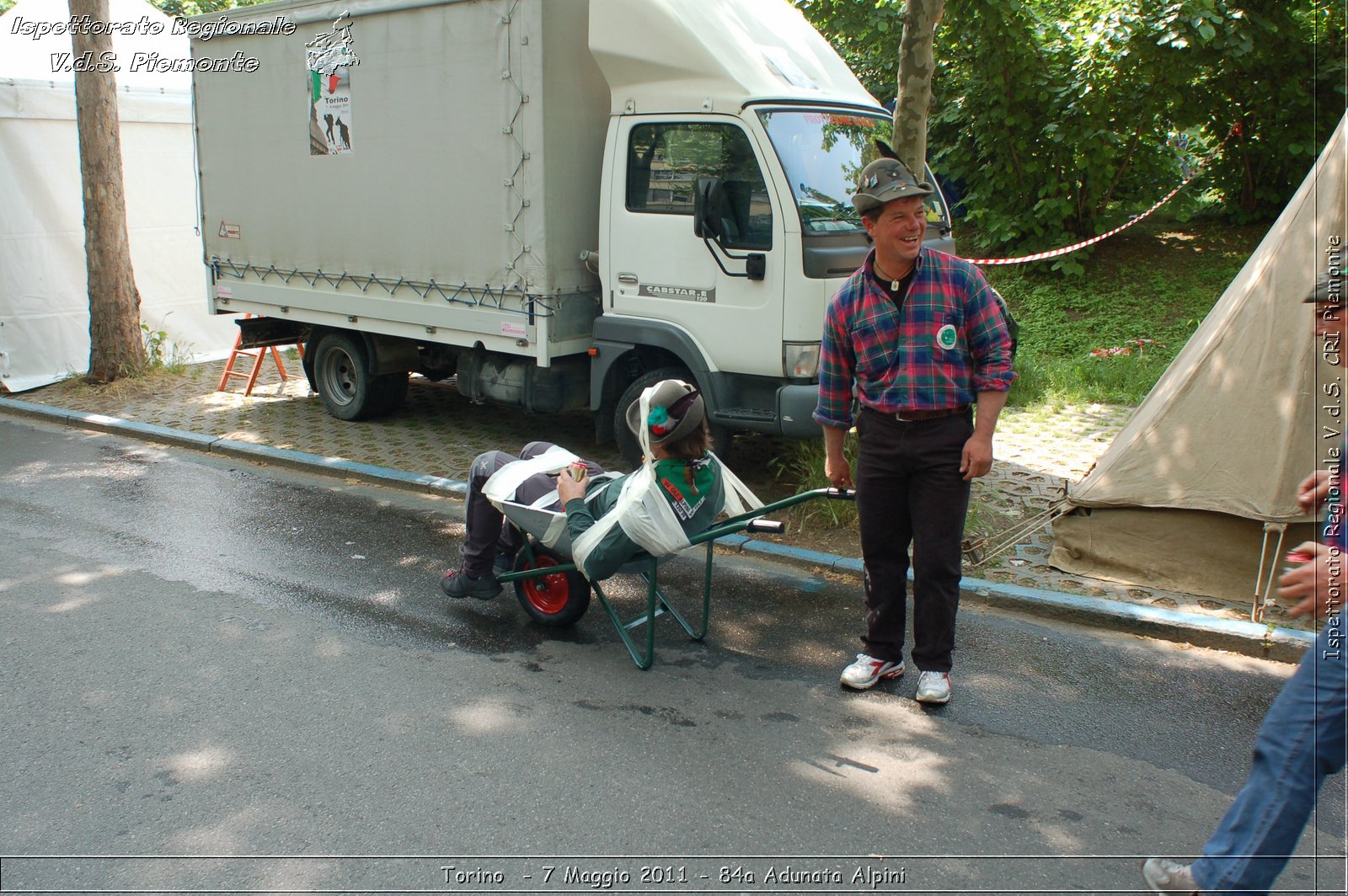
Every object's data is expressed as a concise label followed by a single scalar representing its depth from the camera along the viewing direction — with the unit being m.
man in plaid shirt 3.95
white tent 11.41
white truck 6.62
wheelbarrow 4.35
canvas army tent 5.04
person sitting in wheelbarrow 4.25
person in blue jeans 2.51
